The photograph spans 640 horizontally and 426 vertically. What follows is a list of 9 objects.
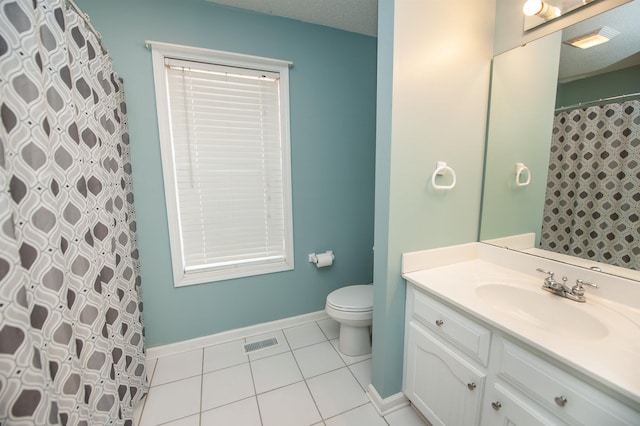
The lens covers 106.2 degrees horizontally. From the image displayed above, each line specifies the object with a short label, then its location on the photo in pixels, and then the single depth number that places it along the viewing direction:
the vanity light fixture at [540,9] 1.11
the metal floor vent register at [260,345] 1.90
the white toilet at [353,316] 1.70
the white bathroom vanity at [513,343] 0.67
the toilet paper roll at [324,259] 2.12
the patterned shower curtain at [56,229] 0.67
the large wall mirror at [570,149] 1.00
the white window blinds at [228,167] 1.73
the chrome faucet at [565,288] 1.00
